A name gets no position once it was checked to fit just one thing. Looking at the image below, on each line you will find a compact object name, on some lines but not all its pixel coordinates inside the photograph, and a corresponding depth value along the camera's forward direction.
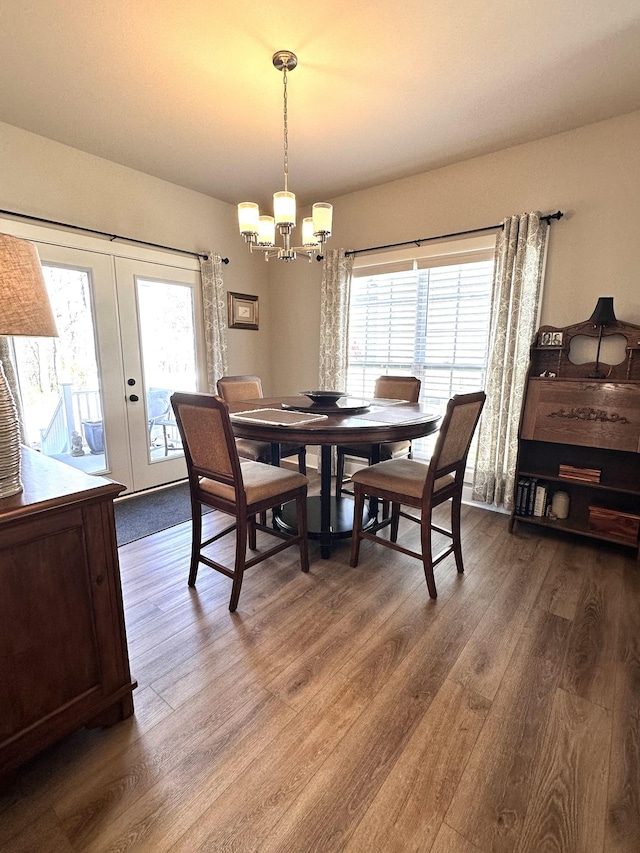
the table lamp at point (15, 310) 0.98
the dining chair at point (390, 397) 2.87
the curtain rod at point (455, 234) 2.72
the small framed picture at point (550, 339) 2.72
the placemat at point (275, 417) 2.04
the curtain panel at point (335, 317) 3.79
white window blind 3.21
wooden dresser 1.03
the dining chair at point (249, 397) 2.82
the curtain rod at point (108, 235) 2.66
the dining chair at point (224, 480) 1.76
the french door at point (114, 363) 2.90
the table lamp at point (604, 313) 2.45
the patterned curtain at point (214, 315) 3.75
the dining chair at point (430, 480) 1.94
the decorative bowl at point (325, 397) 2.54
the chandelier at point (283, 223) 2.09
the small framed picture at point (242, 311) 4.10
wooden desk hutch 2.39
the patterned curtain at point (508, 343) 2.81
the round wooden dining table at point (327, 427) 1.92
